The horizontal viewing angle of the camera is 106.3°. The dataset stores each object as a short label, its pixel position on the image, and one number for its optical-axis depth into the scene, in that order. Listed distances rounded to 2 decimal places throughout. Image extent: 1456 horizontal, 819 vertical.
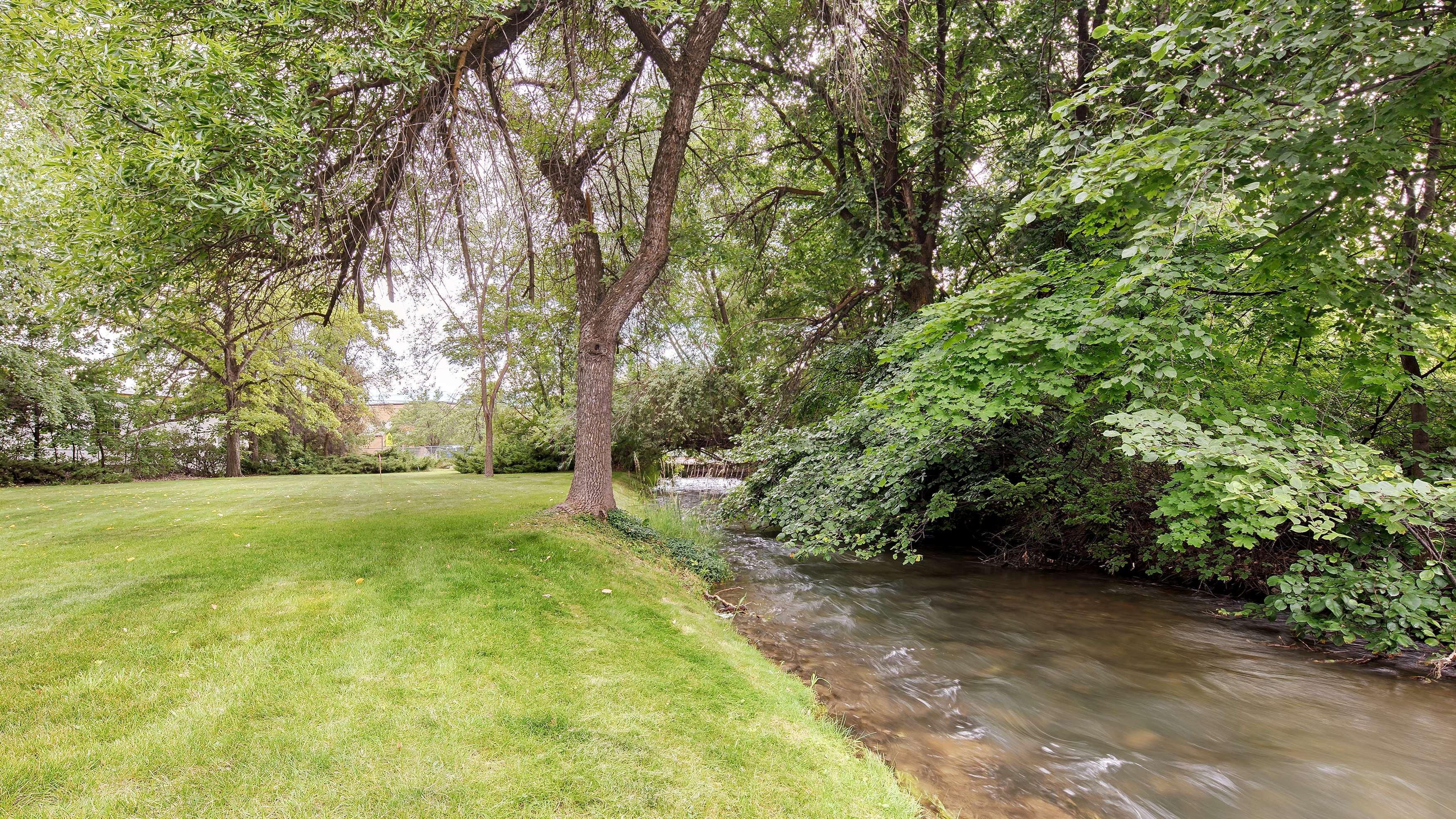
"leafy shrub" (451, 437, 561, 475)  22.05
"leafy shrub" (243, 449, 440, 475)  21.48
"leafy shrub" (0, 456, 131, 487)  13.55
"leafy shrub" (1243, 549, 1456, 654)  4.06
